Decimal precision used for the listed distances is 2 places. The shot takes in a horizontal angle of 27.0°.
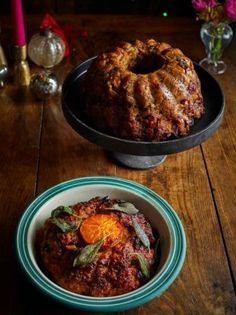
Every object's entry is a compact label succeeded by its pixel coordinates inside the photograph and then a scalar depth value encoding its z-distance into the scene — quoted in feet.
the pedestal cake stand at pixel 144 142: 3.57
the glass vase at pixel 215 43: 5.18
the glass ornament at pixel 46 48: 4.99
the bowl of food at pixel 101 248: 2.70
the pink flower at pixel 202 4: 4.91
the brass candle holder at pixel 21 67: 4.91
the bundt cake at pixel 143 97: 3.65
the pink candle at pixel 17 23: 4.68
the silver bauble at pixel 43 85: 4.68
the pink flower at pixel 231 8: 4.76
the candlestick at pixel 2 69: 4.83
